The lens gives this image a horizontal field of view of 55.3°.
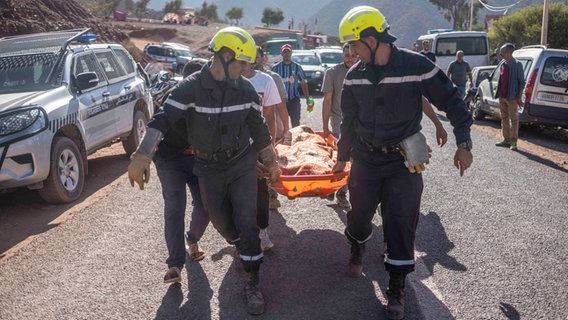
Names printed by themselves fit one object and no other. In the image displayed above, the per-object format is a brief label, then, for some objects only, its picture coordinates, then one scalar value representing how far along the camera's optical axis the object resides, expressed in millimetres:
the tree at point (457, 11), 73062
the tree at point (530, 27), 32062
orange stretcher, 4840
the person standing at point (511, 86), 10484
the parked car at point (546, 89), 11547
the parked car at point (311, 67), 22078
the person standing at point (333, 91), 6508
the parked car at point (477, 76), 15875
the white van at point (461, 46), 19812
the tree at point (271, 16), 90812
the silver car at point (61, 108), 6297
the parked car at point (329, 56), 25162
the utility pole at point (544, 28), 20967
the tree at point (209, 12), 88575
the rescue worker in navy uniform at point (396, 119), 3867
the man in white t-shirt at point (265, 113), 4773
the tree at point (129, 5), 86012
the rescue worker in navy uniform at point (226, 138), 3789
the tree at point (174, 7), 82062
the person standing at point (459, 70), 14992
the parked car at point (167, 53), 31755
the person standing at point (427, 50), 15945
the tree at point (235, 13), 91875
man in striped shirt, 8875
